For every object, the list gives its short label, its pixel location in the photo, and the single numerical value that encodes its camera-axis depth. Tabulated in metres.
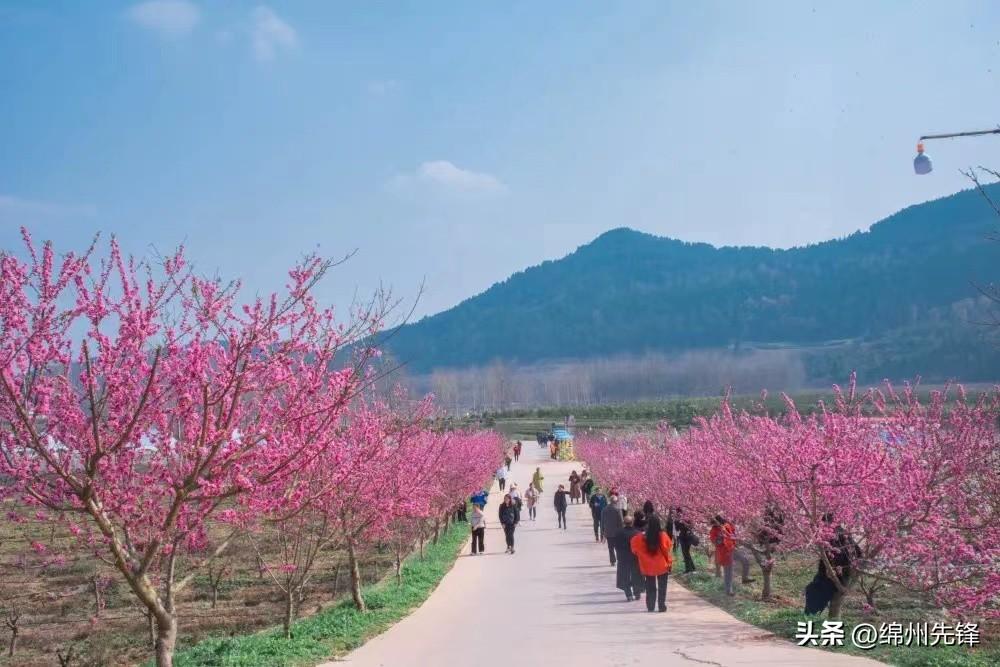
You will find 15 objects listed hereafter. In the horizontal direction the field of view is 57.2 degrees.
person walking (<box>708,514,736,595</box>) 13.08
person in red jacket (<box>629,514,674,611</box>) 11.59
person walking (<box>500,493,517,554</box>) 20.94
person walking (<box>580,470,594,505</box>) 32.16
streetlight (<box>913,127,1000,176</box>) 9.76
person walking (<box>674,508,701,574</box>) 16.33
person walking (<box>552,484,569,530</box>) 26.09
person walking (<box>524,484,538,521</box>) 30.21
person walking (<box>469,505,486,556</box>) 21.08
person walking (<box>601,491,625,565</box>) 15.68
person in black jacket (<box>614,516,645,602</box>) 12.95
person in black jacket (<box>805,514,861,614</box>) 10.66
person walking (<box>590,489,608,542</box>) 21.73
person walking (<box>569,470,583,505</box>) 34.96
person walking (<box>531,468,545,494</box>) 35.97
